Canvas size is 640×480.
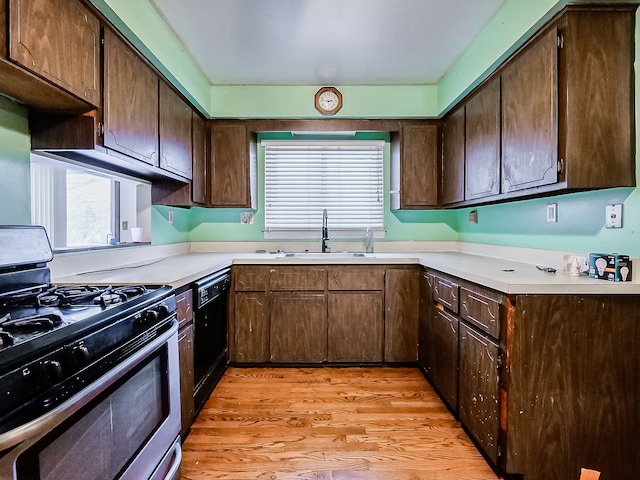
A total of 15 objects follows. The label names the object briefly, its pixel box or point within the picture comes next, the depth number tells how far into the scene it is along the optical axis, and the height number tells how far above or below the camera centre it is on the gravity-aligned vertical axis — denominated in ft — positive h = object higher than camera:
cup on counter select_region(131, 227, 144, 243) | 8.36 +0.08
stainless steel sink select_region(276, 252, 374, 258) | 10.15 -0.54
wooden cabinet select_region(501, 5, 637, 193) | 5.18 +2.09
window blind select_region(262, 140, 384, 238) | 11.38 +1.57
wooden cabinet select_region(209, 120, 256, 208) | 10.34 +2.14
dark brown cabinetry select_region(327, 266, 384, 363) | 9.36 -2.09
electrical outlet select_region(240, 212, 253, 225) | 11.28 +0.65
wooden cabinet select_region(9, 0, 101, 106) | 3.79 +2.39
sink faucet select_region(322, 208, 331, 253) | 10.86 -0.04
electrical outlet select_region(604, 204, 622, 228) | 5.34 +0.31
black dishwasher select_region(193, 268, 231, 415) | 6.84 -2.14
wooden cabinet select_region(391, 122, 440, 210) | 10.38 +2.16
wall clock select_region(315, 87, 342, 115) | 10.29 +4.01
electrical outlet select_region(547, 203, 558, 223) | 6.73 +0.46
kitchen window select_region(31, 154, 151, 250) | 5.78 +0.69
